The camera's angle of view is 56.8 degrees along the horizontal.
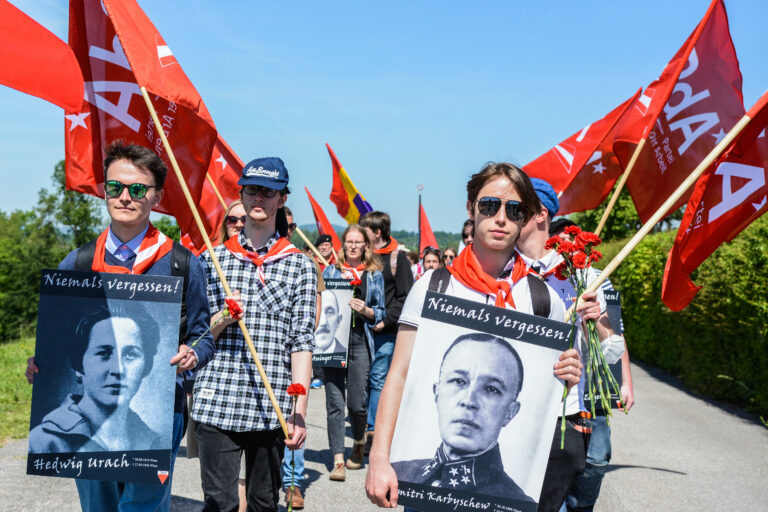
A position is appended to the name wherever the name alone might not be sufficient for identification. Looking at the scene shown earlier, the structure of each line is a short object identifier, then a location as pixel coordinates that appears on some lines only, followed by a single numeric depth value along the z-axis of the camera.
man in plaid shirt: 3.62
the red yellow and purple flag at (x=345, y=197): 10.52
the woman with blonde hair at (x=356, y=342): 6.69
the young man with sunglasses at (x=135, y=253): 3.04
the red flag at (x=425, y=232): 16.17
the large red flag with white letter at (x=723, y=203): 3.97
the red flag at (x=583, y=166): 6.90
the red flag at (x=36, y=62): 2.70
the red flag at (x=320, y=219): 12.16
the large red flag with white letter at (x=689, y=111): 5.16
